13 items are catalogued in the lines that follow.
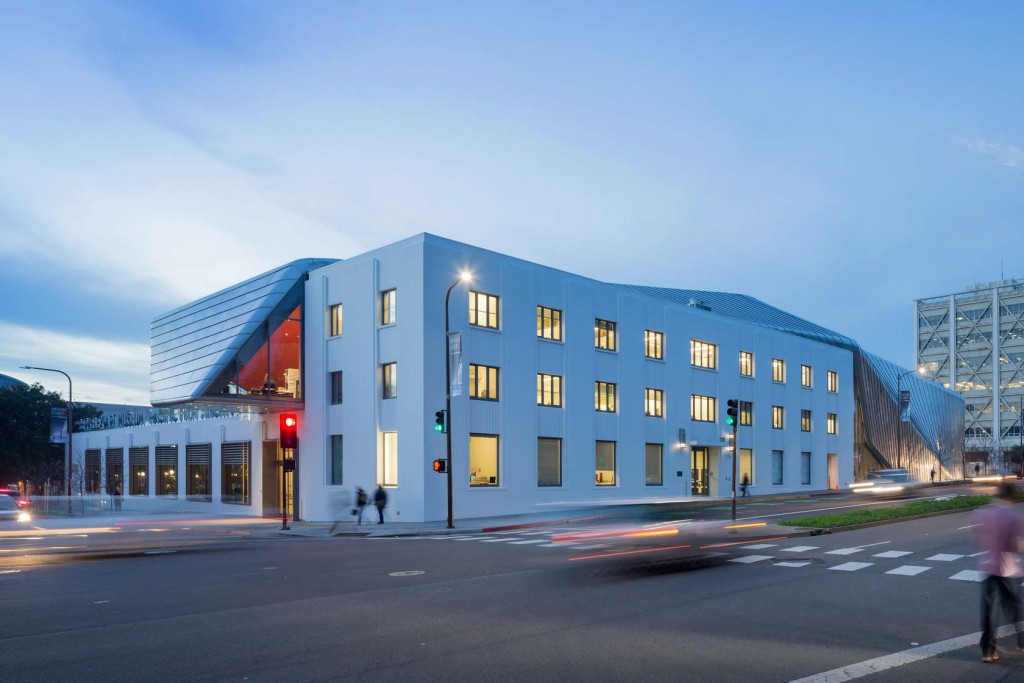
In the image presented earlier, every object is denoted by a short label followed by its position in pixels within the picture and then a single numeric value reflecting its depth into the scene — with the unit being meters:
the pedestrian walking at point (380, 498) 30.98
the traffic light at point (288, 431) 28.98
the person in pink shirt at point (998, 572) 8.52
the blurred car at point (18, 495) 33.78
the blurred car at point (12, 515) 30.43
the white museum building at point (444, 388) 34.00
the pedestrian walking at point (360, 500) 31.30
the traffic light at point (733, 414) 25.98
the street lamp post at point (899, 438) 75.72
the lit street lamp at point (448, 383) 29.67
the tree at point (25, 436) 70.38
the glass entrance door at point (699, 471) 48.88
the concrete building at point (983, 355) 137.00
